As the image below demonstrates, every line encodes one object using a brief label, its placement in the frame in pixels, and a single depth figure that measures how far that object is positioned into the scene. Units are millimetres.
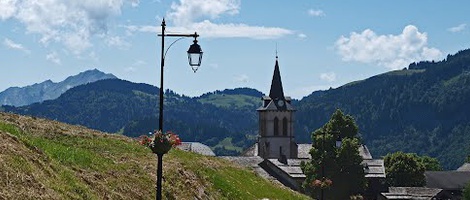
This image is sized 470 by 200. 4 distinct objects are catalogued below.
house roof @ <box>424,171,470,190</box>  133125
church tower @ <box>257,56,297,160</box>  124625
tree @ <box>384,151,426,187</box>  120375
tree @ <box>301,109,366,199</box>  84000
